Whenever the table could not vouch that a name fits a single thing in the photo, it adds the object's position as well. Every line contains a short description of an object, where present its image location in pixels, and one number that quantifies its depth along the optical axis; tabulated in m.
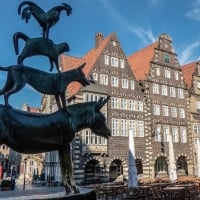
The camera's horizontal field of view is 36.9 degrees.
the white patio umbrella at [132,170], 14.23
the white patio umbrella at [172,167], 18.55
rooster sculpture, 7.01
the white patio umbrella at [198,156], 19.35
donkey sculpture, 5.63
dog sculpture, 6.18
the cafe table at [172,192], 11.80
